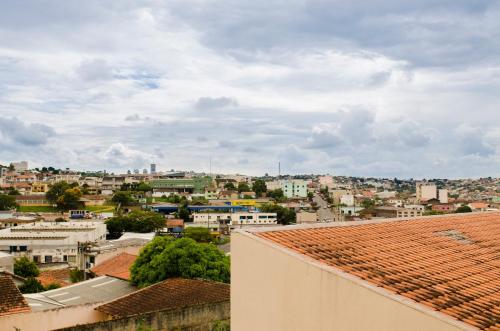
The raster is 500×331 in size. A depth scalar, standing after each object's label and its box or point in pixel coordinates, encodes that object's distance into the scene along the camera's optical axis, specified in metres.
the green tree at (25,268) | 28.56
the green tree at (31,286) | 21.31
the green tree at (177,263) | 20.77
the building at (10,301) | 13.30
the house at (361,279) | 5.78
